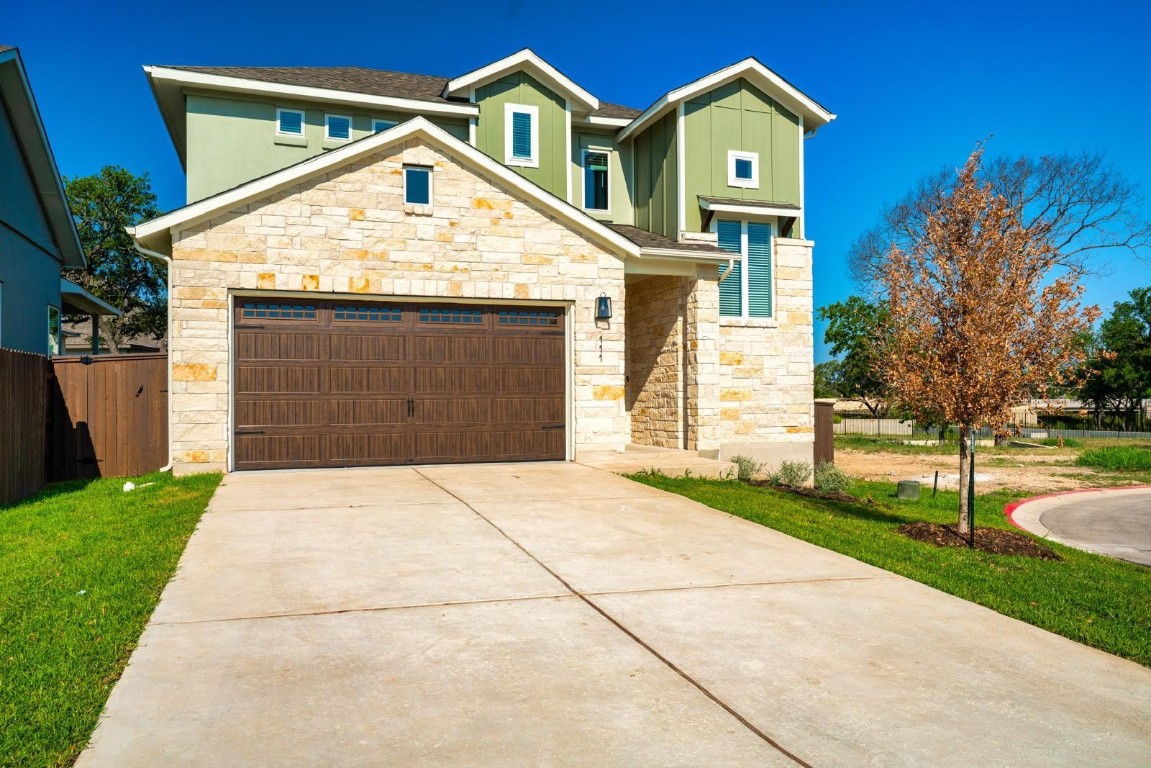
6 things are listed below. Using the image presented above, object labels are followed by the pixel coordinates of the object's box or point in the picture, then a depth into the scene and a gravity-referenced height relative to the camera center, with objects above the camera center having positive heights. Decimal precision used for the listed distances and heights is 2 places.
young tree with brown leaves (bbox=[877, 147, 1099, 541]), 8.45 +0.76
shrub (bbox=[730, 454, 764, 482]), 13.92 -1.40
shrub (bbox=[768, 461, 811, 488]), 14.01 -1.55
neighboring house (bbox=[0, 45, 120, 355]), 14.84 +3.31
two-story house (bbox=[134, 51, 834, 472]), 12.13 +2.00
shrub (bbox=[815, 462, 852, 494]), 14.59 -1.68
